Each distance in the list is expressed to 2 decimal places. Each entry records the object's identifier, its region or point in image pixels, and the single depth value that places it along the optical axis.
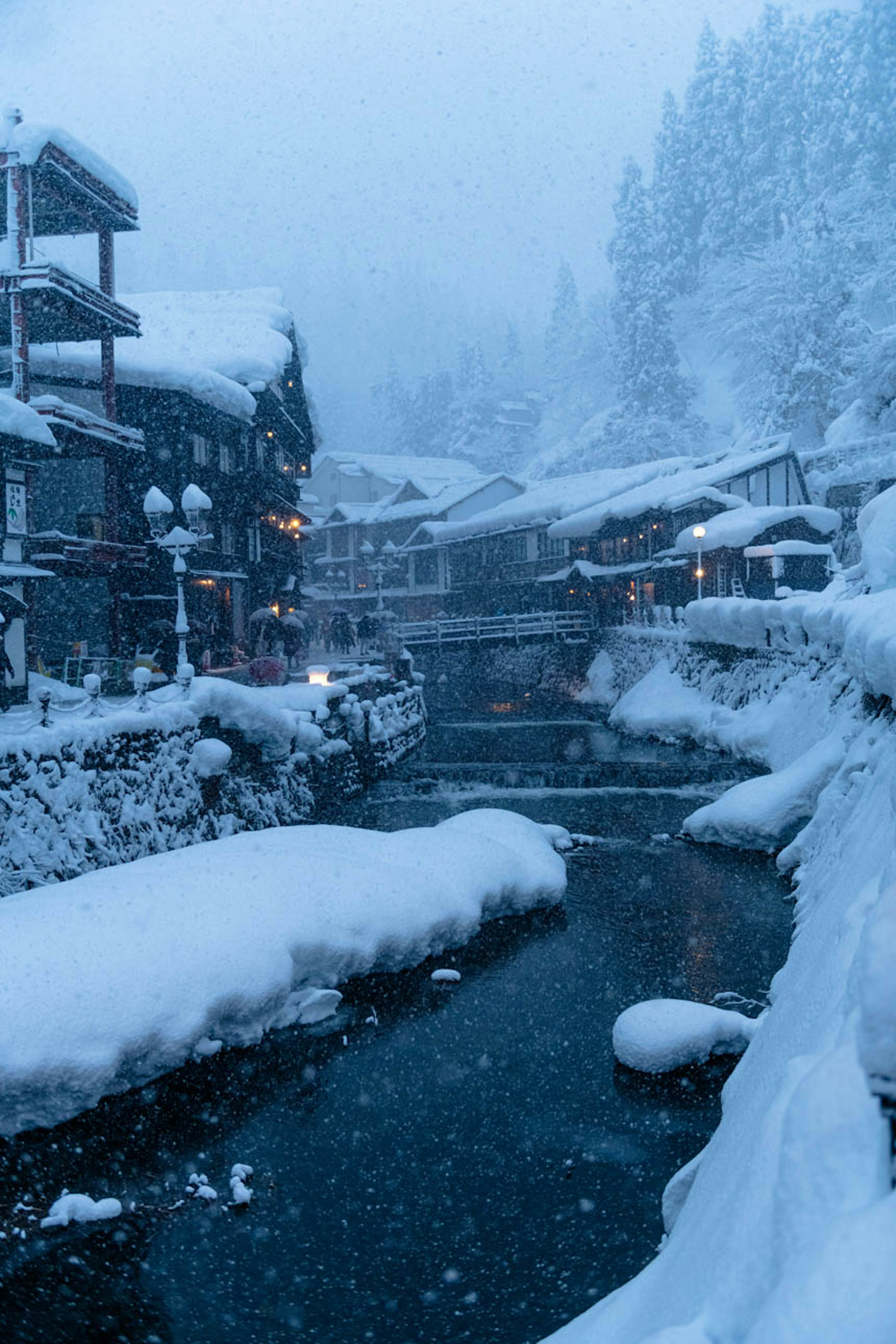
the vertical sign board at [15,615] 16.89
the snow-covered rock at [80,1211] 6.48
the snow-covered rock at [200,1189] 6.68
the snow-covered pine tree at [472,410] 82.31
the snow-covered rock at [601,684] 34.19
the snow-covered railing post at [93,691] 12.72
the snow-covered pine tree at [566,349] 84.56
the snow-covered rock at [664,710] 25.20
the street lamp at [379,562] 42.88
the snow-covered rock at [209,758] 14.59
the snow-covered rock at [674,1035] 8.02
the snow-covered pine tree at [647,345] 60.16
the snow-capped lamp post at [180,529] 16.44
